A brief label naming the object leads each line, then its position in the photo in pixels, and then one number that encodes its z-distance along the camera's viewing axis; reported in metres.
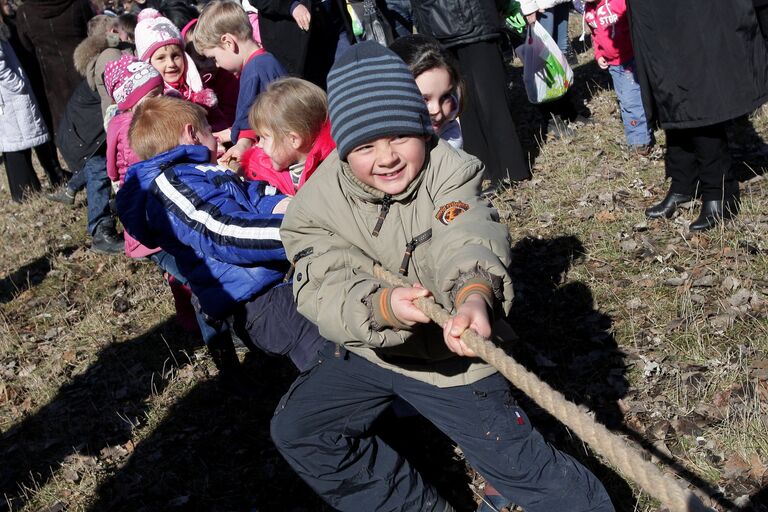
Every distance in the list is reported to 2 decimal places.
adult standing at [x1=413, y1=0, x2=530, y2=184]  6.94
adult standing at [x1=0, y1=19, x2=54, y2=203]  10.23
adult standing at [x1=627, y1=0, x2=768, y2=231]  4.99
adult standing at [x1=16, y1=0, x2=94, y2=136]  10.14
